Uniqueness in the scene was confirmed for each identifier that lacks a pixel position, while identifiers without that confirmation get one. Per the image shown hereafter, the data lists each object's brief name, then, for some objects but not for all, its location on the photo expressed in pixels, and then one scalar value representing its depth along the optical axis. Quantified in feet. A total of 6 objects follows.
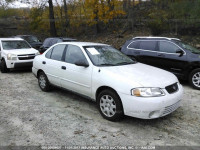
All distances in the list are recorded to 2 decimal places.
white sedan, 12.22
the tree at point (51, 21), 72.08
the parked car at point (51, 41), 35.42
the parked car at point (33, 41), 48.69
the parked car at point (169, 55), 21.56
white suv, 28.71
